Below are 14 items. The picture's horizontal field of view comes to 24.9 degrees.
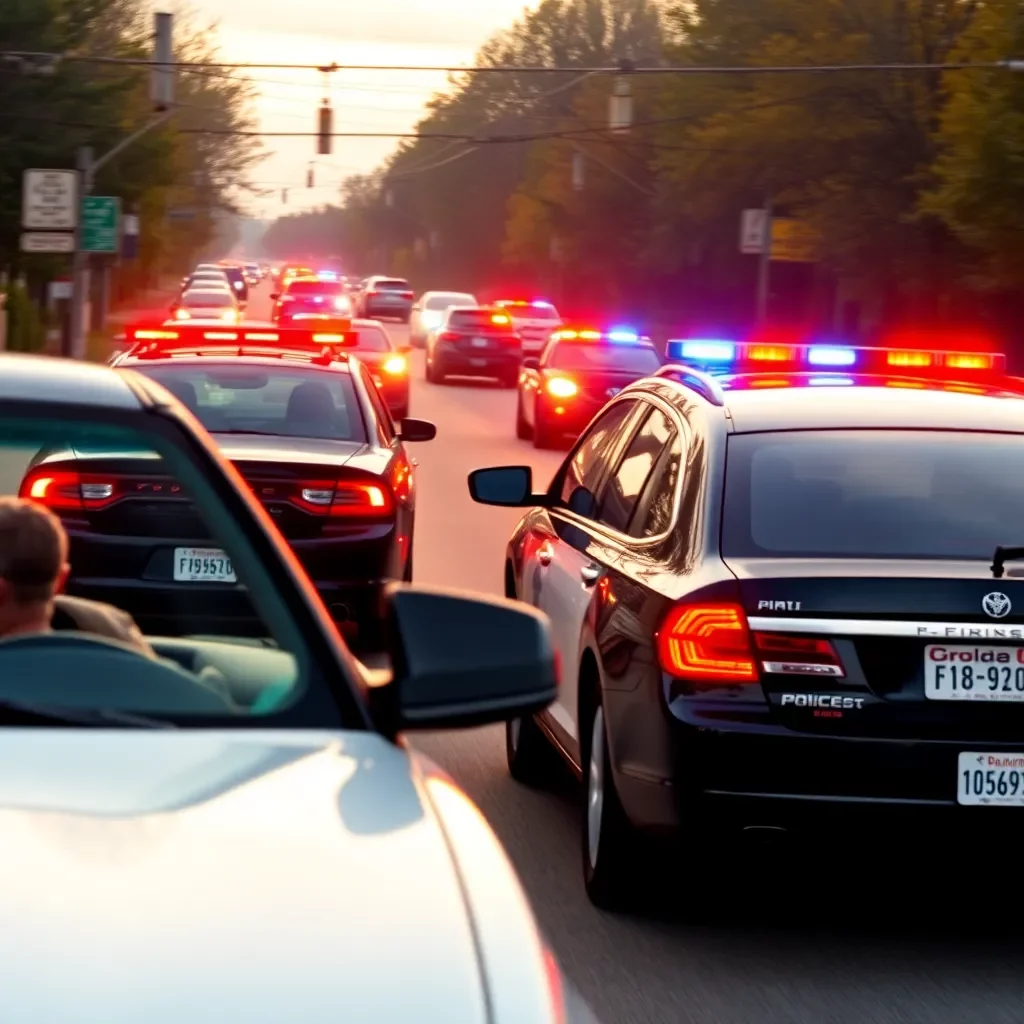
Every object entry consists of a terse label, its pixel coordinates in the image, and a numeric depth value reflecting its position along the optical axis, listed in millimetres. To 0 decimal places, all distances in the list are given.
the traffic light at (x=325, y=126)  49906
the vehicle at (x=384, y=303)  77938
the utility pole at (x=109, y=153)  37625
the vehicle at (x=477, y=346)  44469
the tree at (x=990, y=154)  38500
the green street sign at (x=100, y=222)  44938
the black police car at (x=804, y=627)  5883
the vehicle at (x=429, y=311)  59350
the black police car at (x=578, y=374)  27531
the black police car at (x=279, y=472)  8680
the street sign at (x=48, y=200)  39125
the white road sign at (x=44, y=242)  39875
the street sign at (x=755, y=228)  52906
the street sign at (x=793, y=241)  57500
